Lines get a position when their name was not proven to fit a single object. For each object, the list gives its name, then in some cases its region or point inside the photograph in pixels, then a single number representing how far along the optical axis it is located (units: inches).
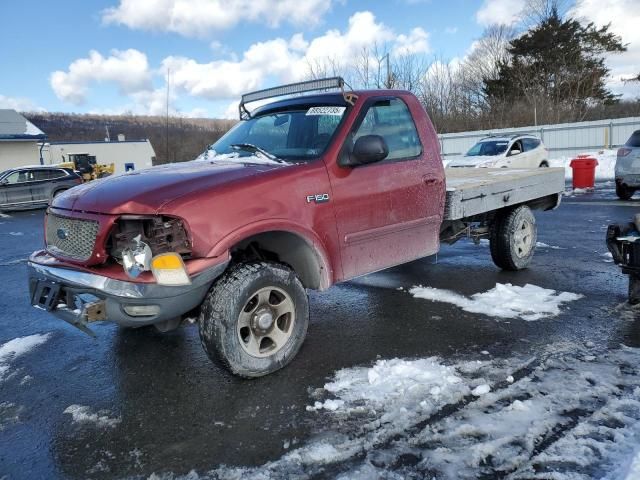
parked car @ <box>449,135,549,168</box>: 616.1
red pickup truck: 123.5
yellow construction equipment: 1333.3
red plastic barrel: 637.9
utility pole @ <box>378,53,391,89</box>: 1262.7
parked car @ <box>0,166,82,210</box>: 767.1
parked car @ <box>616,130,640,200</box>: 465.7
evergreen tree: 1459.2
